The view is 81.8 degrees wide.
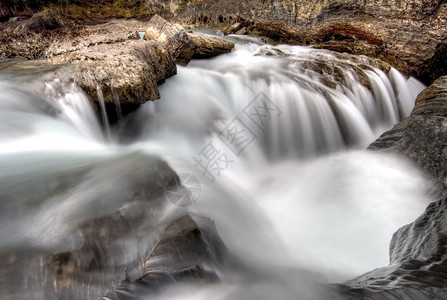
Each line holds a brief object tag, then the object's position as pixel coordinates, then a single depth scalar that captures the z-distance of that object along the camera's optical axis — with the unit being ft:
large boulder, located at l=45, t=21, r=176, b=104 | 12.50
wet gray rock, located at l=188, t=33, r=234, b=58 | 22.20
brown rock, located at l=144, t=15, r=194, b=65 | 18.63
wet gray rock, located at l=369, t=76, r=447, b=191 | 11.68
